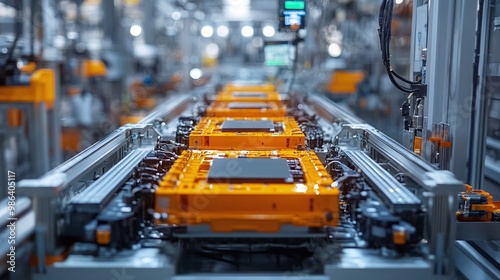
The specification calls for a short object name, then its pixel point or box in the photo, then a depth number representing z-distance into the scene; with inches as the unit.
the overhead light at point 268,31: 426.6
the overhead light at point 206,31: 479.2
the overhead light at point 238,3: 488.0
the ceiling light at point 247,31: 515.2
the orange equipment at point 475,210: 131.6
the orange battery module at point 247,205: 101.3
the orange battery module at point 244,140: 150.3
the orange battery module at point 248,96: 256.6
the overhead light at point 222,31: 597.0
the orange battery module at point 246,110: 212.8
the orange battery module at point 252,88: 331.0
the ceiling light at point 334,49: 450.3
